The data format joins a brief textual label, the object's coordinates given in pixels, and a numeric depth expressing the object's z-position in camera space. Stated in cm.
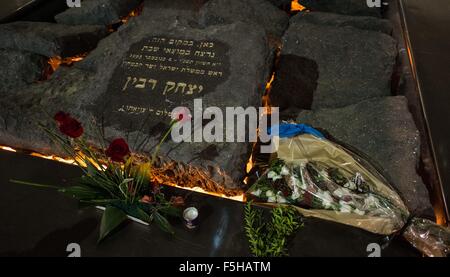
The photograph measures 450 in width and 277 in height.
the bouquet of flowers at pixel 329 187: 185
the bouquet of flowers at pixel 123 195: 185
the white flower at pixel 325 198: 193
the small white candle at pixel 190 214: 190
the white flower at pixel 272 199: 200
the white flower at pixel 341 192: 192
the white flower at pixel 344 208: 189
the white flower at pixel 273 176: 204
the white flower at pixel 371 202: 187
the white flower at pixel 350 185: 195
